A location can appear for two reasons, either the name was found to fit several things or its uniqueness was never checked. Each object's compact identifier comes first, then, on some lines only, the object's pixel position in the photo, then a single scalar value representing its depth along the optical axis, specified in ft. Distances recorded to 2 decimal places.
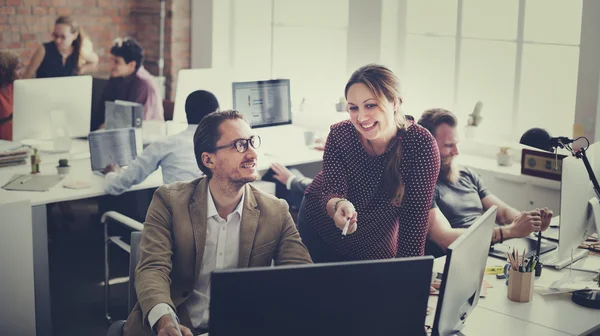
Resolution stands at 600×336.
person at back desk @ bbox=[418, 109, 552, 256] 10.60
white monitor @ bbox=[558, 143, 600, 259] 9.27
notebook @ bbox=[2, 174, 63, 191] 13.88
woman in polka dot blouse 9.70
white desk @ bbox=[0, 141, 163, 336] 12.23
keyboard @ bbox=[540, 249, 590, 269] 10.59
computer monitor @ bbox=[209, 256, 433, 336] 5.48
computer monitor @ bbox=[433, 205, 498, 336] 6.96
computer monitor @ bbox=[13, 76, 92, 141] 15.37
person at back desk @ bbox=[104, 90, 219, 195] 13.87
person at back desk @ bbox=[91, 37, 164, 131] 18.83
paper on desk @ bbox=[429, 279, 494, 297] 9.42
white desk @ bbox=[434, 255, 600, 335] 8.62
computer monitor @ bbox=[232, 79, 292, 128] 16.72
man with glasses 8.21
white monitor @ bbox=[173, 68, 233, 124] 18.63
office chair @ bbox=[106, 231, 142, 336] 8.60
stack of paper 15.49
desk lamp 9.22
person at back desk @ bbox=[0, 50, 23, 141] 17.37
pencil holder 9.28
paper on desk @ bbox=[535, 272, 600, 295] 9.61
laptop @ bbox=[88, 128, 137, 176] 14.85
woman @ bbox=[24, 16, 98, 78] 21.11
